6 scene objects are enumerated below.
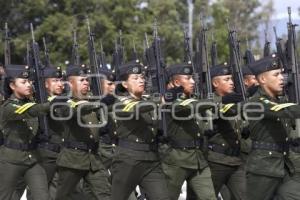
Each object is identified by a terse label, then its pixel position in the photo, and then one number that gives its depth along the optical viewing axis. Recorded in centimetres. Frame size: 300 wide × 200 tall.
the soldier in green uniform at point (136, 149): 1357
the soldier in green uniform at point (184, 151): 1427
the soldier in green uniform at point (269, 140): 1256
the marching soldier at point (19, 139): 1436
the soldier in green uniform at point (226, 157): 1525
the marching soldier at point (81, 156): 1523
